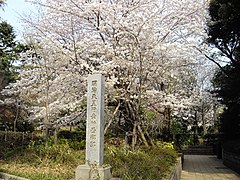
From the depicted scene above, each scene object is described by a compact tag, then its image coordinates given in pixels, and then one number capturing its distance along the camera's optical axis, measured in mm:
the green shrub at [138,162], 6039
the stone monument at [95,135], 5738
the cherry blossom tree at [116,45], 9781
